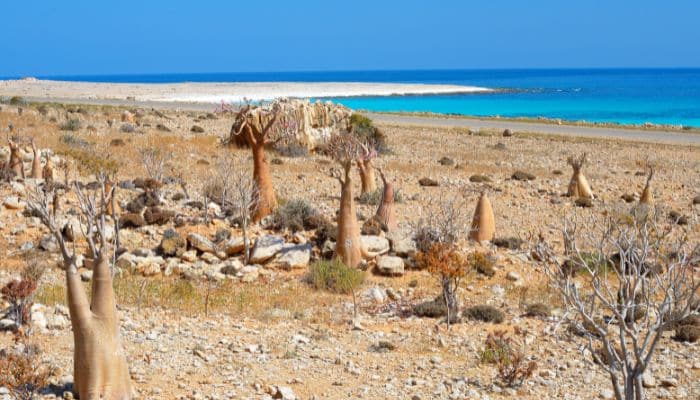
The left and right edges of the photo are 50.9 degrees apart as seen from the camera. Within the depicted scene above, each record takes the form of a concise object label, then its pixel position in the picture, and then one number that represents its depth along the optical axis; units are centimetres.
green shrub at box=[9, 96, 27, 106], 4138
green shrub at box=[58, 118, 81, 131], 2922
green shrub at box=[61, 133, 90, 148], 2447
